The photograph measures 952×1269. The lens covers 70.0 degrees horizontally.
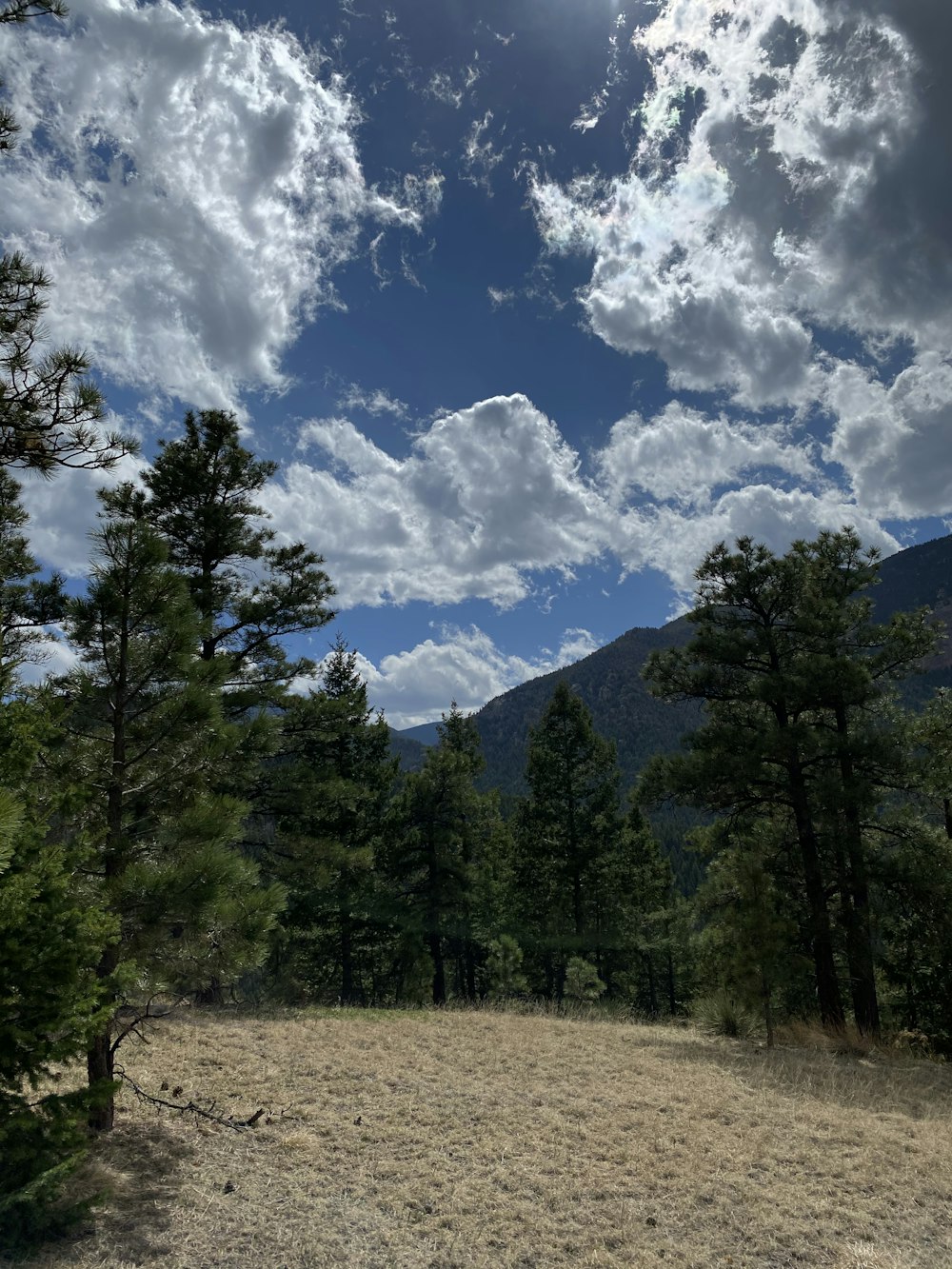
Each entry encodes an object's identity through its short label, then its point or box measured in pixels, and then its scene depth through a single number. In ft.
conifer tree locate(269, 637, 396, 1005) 49.16
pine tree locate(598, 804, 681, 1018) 83.81
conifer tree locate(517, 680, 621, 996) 82.23
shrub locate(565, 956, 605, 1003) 72.08
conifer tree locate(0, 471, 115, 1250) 13.12
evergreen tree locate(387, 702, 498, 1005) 77.10
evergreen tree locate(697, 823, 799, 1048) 40.65
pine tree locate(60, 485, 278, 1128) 19.27
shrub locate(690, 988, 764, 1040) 47.67
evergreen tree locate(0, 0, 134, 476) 17.75
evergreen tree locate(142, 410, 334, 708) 45.34
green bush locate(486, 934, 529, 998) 67.00
